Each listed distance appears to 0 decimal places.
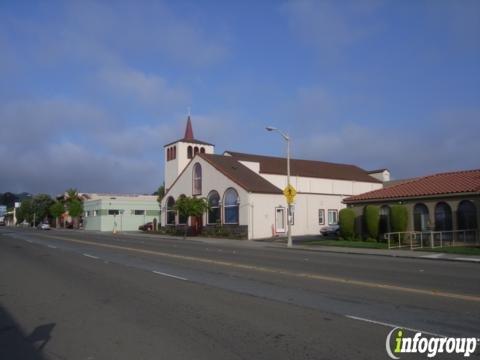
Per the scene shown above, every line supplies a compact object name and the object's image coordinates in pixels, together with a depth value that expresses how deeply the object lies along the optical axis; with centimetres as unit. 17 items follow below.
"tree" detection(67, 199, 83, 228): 9200
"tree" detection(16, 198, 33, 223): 13786
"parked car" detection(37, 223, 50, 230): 9488
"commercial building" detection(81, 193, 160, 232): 8088
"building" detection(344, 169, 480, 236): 3055
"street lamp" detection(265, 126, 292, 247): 3397
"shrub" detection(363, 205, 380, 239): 3494
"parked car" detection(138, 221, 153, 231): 7056
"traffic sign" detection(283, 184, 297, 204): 3519
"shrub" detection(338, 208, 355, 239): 3666
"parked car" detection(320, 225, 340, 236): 4542
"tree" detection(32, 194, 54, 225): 12344
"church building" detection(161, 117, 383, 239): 4856
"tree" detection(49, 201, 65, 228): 10600
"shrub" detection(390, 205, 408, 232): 3325
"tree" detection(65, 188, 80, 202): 10121
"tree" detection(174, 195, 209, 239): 5038
